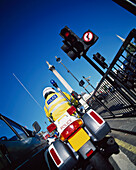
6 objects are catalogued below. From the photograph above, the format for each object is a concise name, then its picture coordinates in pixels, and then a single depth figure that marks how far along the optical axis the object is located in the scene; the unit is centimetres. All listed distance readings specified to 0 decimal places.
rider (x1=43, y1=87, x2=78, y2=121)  299
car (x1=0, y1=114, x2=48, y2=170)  161
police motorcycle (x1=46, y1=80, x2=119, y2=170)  169
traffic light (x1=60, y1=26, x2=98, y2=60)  265
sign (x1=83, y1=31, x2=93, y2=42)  261
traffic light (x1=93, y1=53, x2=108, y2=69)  302
